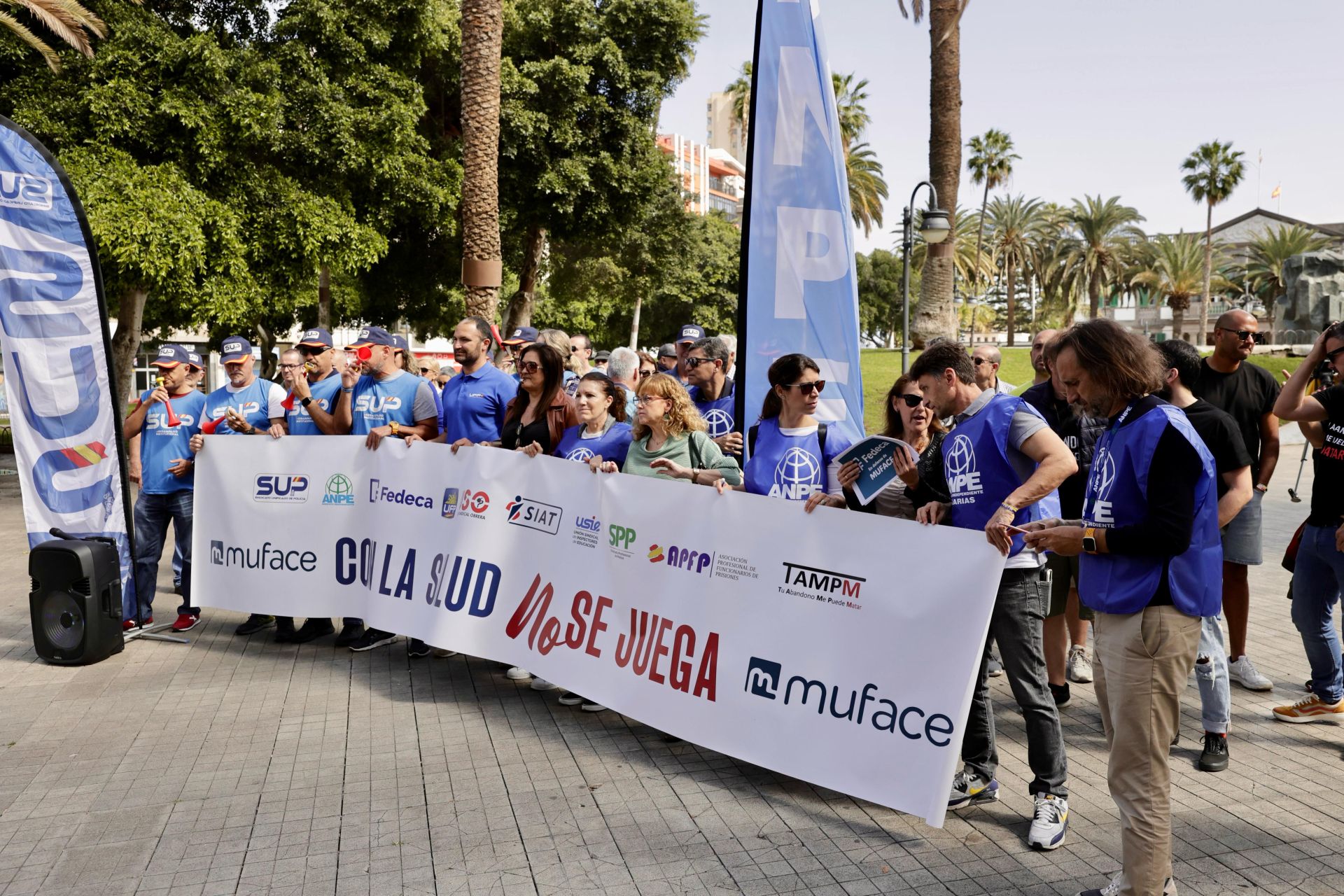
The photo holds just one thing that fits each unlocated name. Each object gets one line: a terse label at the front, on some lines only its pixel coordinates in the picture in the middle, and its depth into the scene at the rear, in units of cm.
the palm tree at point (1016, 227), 7050
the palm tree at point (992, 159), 6862
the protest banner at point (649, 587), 402
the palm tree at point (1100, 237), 6469
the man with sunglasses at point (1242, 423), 547
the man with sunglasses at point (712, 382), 679
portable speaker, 643
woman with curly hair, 527
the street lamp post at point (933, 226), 1516
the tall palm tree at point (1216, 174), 6112
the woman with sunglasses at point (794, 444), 472
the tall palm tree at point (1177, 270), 6512
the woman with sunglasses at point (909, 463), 433
